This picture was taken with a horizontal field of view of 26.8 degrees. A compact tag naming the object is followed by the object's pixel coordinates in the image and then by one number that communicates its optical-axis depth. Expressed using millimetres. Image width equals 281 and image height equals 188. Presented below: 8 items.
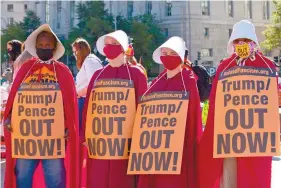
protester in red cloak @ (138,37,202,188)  6039
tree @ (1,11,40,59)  68938
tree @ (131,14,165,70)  58031
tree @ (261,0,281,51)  46156
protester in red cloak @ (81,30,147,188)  6219
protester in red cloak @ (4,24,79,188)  6316
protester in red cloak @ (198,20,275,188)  5770
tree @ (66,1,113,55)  60469
